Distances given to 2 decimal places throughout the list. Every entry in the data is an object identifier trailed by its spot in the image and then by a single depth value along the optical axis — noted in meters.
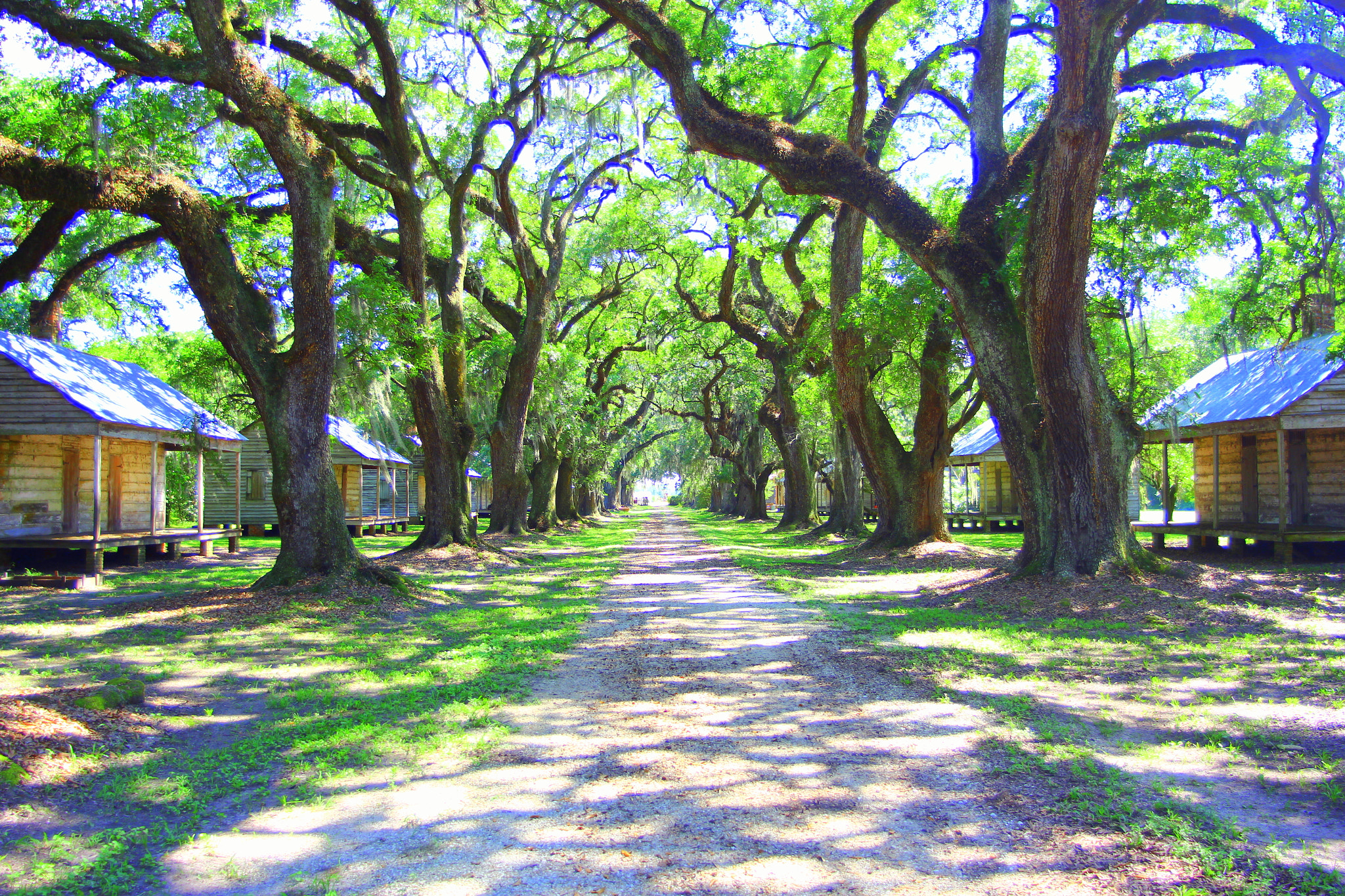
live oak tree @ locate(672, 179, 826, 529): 19.11
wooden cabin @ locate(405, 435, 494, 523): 34.53
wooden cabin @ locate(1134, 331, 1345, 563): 14.01
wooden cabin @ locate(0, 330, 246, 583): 13.47
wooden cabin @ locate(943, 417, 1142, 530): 27.55
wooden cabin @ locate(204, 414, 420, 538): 27.27
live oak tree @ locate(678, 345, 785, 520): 35.44
